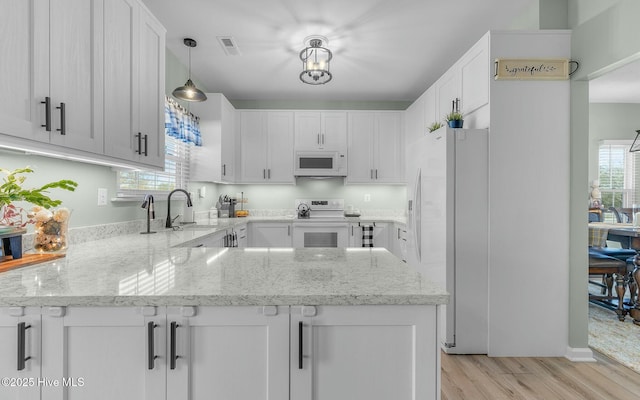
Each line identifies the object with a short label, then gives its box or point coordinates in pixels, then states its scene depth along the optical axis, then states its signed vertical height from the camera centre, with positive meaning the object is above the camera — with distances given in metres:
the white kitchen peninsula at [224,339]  0.90 -0.42
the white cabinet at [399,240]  3.67 -0.51
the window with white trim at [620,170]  4.85 +0.48
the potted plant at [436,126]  2.95 +0.71
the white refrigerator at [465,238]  2.37 -0.29
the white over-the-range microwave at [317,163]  4.34 +0.51
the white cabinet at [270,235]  4.06 -0.48
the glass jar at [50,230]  1.42 -0.15
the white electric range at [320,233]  4.08 -0.45
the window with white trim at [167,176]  2.44 +0.20
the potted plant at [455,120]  2.53 +0.65
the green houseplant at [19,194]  1.19 +0.01
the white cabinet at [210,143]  3.68 +0.67
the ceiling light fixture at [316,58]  2.81 +1.40
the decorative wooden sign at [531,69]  2.32 +0.99
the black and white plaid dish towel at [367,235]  4.04 -0.47
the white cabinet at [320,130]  4.38 +0.99
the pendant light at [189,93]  2.47 +0.85
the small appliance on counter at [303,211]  4.47 -0.17
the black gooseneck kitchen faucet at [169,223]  2.78 -0.22
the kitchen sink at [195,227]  2.90 -0.27
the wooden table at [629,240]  2.93 -0.42
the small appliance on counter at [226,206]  4.24 -0.11
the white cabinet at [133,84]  1.63 +0.68
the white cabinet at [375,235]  4.07 -0.47
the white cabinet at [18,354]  0.88 -0.45
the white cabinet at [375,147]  4.40 +0.75
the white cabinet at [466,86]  2.42 +1.03
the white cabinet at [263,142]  4.37 +0.80
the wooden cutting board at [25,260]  1.20 -0.26
